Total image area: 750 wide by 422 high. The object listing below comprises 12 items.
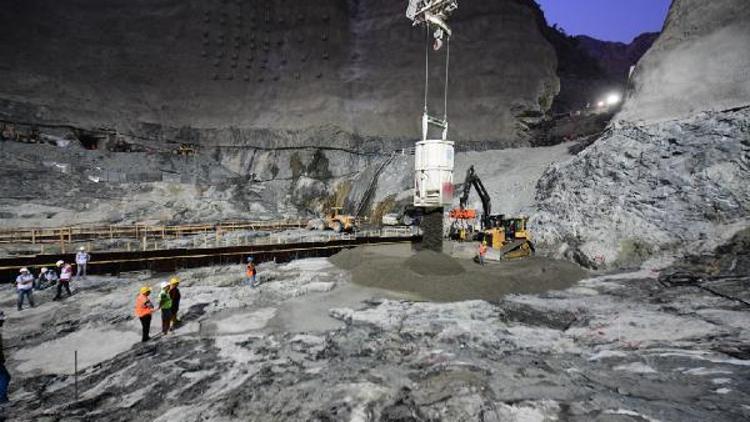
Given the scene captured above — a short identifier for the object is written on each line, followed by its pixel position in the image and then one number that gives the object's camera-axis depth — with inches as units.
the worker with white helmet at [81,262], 535.5
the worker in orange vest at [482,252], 611.2
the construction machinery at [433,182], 588.1
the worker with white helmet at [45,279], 496.4
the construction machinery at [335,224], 965.8
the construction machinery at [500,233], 621.6
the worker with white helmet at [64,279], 456.1
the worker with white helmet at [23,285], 411.5
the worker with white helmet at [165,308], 320.5
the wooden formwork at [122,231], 746.8
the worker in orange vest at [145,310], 305.7
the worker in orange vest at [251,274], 498.3
